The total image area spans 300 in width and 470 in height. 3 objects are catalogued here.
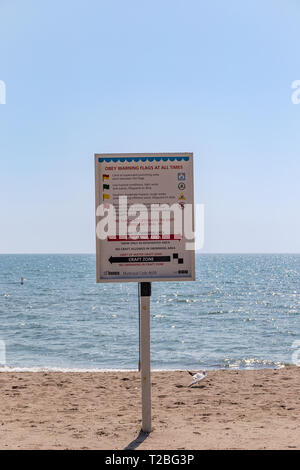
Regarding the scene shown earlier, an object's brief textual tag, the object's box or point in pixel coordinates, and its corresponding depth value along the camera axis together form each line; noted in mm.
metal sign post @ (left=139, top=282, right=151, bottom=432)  6234
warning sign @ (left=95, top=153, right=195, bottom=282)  6176
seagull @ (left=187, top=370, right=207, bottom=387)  10280
